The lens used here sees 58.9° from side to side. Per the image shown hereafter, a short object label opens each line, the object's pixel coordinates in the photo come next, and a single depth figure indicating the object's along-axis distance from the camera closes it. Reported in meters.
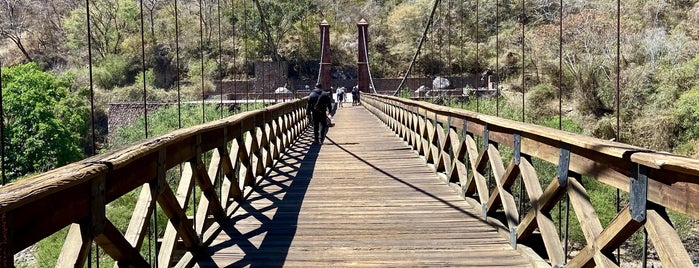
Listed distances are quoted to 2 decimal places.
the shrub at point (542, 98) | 21.95
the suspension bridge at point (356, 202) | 1.57
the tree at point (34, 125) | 24.14
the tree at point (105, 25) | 39.31
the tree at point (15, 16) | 35.19
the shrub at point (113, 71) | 36.43
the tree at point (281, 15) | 37.19
